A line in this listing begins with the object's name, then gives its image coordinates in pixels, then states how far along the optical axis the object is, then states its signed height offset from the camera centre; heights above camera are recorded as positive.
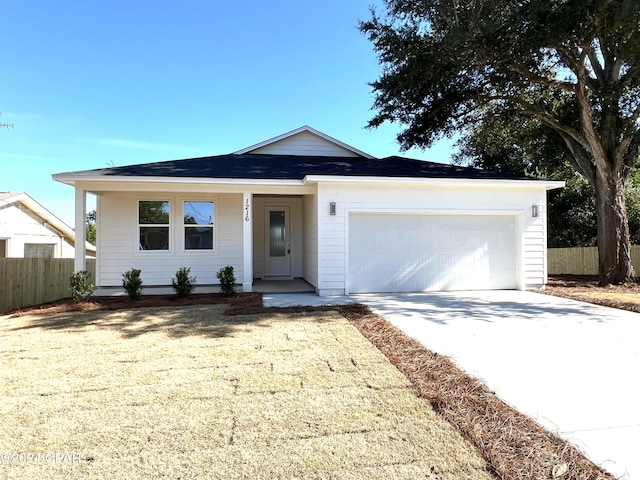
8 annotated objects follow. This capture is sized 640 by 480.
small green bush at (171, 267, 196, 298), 8.26 -0.85
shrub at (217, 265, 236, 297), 8.55 -0.81
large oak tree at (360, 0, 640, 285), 8.10 +4.88
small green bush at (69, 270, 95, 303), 7.58 -0.79
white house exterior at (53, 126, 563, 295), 8.52 +0.66
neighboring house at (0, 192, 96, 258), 14.76 +0.83
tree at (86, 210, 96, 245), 28.66 +1.87
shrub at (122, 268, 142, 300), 7.99 -0.81
